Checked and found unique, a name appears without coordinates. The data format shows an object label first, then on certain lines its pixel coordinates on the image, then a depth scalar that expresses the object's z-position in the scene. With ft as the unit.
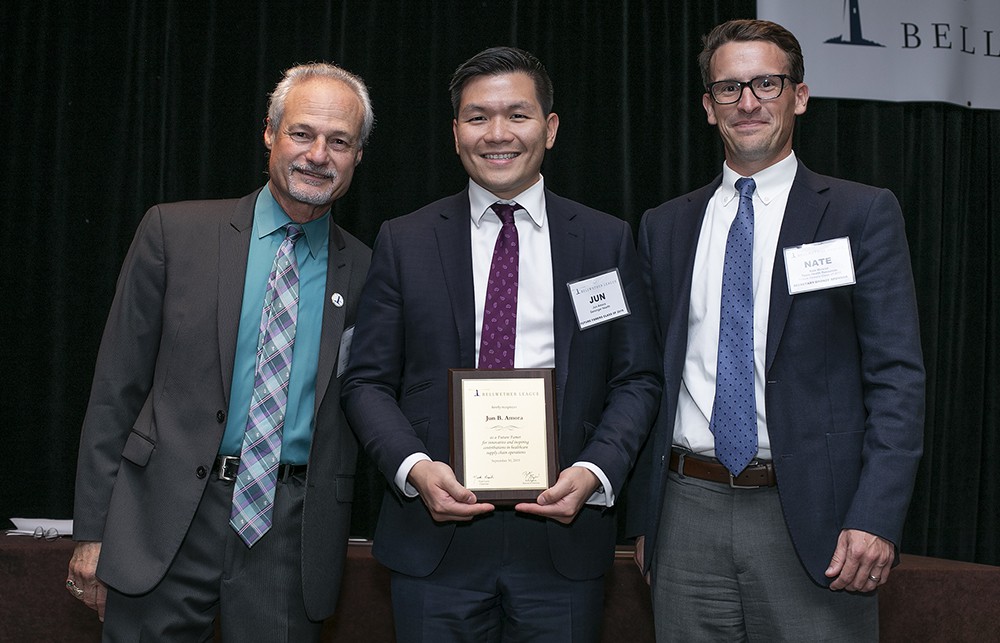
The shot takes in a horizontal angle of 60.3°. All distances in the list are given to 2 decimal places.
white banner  13.06
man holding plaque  6.51
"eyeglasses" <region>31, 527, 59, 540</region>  11.20
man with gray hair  6.84
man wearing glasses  6.43
